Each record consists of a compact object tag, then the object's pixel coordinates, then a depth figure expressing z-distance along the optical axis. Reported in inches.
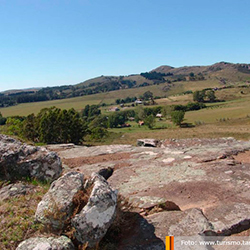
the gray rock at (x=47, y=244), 164.9
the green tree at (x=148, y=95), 7450.8
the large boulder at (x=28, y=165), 315.6
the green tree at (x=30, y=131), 1512.2
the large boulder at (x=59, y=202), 192.9
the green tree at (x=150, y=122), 3565.5
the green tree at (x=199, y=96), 5438.0
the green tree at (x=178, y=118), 3499.0
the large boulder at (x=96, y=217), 186.4
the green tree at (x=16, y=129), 1620.0
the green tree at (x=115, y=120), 4087.1
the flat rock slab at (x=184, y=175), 281.5
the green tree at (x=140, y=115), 4473.4
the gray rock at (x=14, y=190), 255.5
